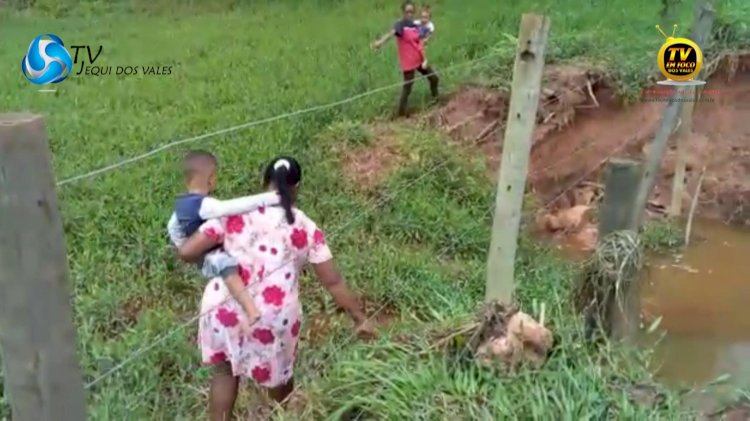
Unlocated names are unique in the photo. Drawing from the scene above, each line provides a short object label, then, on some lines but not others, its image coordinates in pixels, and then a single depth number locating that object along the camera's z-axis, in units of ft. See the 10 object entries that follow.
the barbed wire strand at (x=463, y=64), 26.48
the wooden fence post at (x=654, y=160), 12.62
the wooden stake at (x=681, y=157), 24.80
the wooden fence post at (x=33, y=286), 6.35
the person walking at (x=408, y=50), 25.76
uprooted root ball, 10.78
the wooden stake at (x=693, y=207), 26.04
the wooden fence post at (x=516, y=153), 11.31
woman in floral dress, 11.29
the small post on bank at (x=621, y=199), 12.54
